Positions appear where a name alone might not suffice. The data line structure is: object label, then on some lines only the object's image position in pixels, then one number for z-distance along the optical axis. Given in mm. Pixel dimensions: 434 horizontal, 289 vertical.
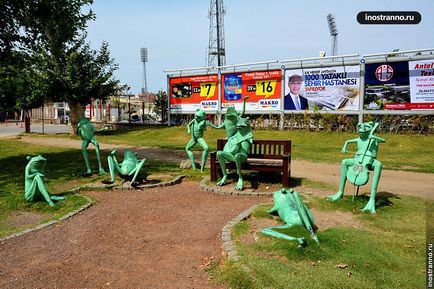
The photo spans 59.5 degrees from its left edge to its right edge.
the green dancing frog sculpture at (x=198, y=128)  10758
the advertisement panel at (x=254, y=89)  23734
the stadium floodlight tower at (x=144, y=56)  75625
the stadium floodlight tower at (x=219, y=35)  43688
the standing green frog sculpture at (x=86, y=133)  10969
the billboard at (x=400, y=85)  18781
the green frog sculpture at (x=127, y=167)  9336
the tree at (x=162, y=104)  32138
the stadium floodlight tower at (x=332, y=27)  45844
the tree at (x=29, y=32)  12234
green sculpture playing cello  6988
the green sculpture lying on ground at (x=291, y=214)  5450
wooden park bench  8992
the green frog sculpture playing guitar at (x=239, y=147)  8703
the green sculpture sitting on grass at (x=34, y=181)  7863
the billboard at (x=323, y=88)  20953
